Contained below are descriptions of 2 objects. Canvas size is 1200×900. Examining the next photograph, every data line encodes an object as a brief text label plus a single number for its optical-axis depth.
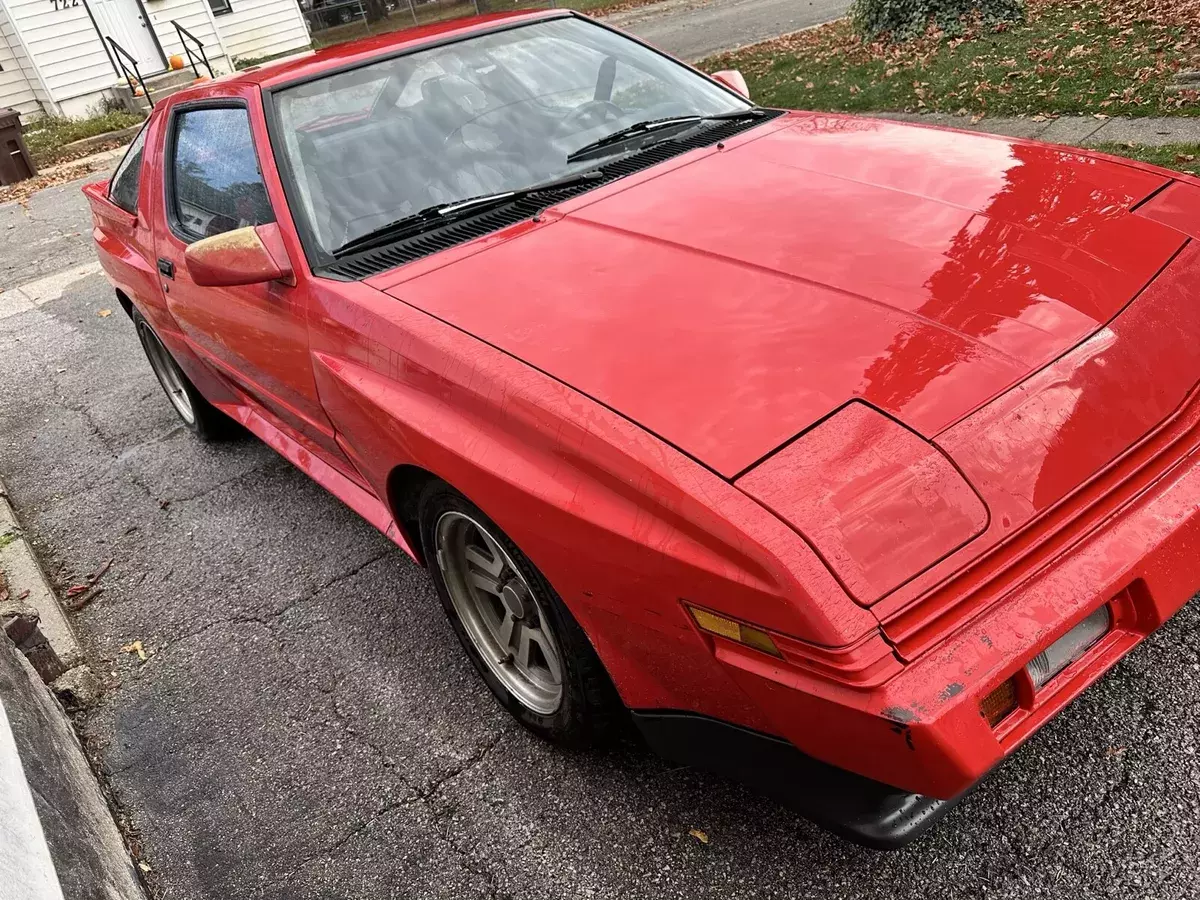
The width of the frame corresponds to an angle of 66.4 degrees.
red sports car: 1.54
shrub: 8.50
